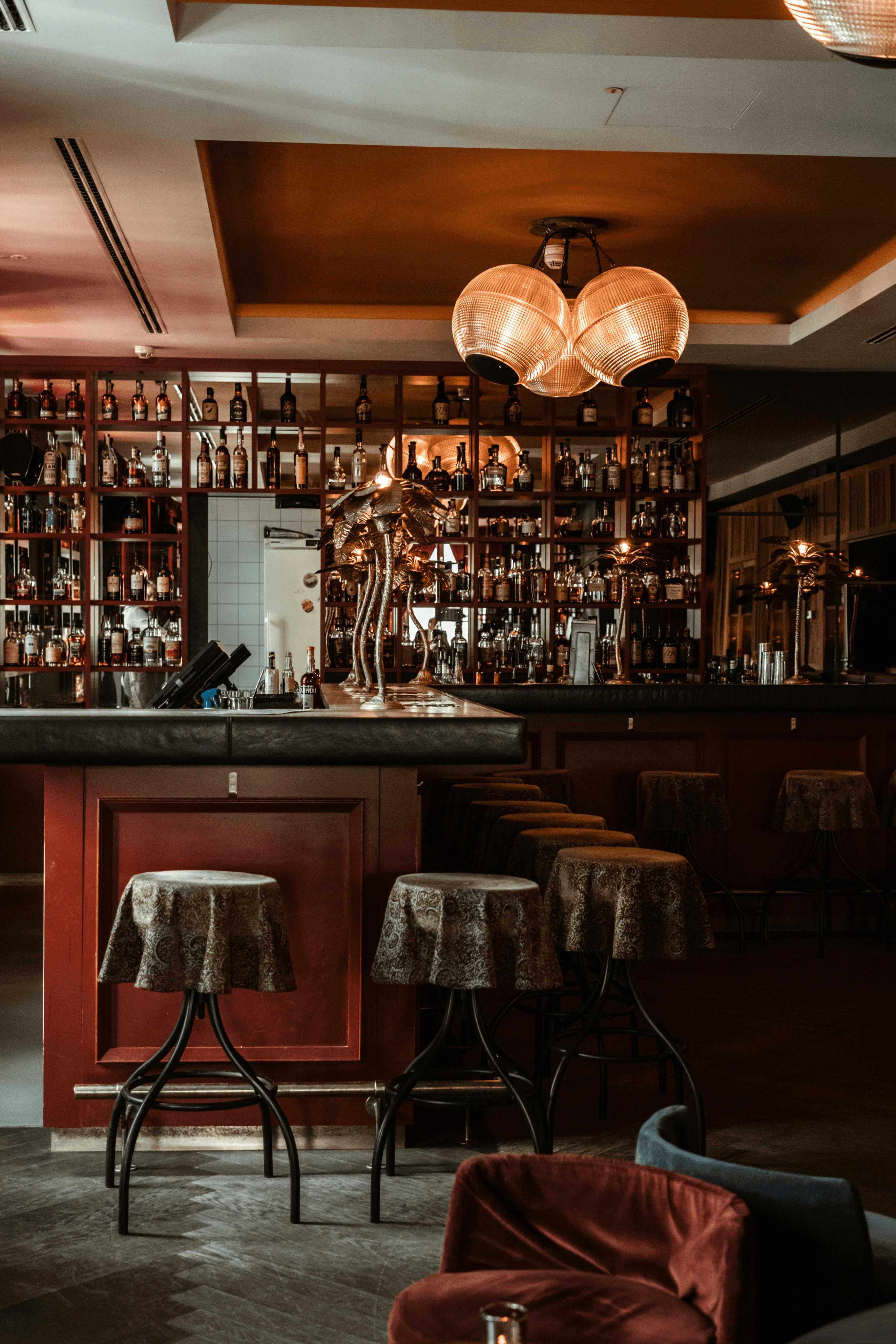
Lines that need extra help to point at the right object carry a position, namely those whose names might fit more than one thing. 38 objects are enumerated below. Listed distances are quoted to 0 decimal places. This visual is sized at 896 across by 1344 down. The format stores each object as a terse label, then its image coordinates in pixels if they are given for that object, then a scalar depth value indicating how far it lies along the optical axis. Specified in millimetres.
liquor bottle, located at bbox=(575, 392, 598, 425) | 7340
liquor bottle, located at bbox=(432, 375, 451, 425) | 7387
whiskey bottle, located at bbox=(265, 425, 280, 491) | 7176
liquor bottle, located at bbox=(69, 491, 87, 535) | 7266
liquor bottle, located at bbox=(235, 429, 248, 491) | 7176
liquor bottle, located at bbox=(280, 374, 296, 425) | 7387
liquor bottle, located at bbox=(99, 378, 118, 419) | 7172
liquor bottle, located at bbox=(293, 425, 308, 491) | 7223
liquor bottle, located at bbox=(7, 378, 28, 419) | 7070
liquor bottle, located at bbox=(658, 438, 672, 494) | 7332
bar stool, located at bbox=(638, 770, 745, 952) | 5121
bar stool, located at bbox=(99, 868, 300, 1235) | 2486
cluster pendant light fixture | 4402
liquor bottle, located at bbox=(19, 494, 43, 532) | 7191
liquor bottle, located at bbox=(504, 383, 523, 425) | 7422
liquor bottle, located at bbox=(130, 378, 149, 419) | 7258
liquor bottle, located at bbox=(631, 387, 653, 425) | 7332
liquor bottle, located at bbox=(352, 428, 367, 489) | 7410
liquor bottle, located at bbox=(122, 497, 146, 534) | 7238
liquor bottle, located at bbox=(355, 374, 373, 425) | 7363
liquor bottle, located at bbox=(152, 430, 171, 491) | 7188
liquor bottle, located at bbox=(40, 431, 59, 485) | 7195
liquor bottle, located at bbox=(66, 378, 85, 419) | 7152
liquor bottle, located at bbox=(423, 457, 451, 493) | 7219
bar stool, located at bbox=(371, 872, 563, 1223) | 2521
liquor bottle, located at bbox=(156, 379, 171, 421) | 7184
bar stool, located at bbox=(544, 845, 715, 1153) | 2838
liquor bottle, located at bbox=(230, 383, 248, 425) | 7137
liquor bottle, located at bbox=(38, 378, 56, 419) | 7098
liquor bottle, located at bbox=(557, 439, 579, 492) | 7406
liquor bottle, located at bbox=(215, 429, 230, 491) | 7180
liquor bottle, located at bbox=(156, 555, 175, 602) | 7312
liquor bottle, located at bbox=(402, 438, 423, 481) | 7398
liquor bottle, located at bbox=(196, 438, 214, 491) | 7168
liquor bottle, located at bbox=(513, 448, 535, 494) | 7379
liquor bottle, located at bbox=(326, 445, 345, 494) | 7340
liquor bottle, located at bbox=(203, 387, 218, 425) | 7219
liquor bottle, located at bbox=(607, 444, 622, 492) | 7328
